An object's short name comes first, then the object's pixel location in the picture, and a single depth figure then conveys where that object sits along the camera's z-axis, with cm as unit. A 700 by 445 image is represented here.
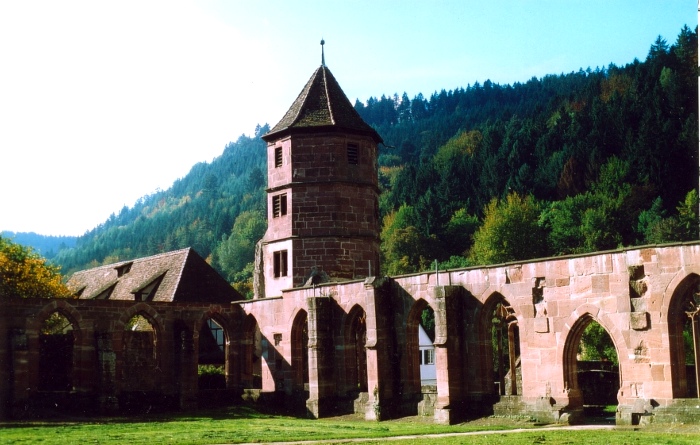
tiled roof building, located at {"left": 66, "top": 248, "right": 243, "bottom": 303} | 4781
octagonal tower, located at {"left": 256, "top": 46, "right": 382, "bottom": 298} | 4056
